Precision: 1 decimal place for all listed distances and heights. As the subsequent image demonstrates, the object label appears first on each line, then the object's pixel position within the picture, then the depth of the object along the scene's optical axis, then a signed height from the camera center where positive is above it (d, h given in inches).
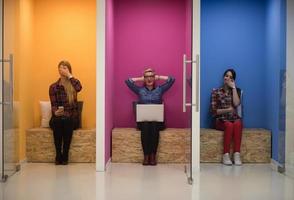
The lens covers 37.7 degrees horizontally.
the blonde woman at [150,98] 221.3 -3.7
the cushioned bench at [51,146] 222.4 -28.5
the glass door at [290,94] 190.5 -1.5
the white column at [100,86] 204.1 +2.5
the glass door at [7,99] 167.6 -3.2
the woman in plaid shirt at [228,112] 221.8 -11.1
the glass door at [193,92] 183.6 -0.4
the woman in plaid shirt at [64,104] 221.1 -6.8
